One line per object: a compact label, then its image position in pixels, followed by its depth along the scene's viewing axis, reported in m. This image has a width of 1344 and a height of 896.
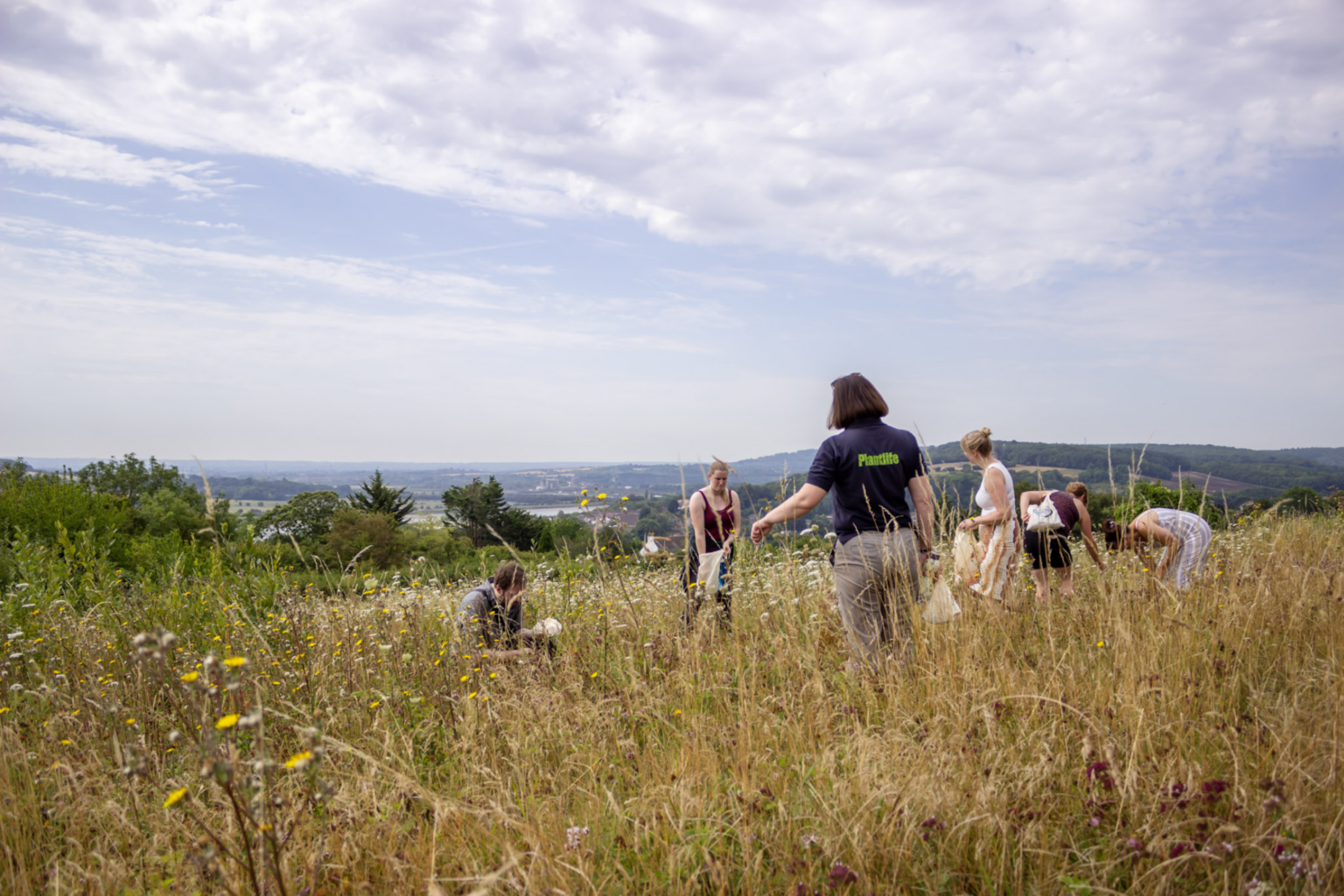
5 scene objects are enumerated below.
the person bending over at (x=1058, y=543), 5.38
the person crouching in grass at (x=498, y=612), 4.62
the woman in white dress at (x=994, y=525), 4.98
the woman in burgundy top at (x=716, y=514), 5.52
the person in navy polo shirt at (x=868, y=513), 3.79
